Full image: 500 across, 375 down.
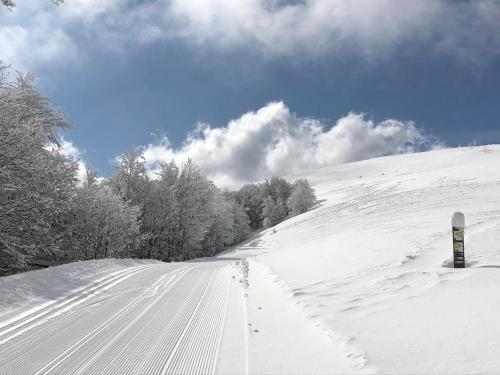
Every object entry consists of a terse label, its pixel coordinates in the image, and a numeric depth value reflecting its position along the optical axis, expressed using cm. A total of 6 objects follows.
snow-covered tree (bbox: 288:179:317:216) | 6800
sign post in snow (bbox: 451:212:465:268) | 773
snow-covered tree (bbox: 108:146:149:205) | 3744
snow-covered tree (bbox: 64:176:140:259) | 2745
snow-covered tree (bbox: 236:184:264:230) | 9675
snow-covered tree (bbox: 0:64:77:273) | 1522
